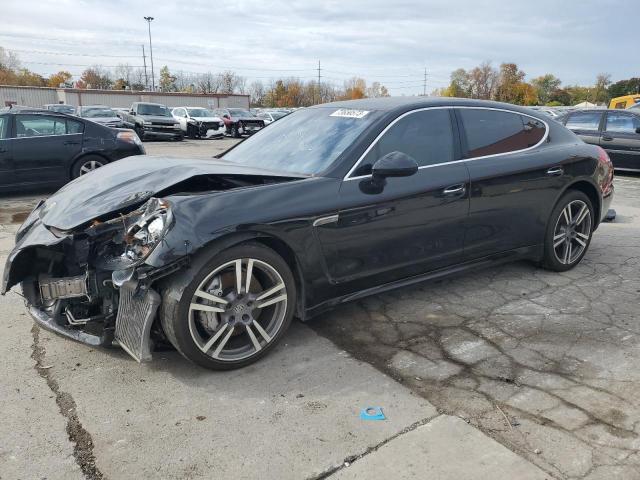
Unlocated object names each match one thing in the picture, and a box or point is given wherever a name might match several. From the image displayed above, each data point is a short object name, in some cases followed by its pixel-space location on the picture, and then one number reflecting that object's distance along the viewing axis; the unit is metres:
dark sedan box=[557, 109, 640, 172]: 11.80
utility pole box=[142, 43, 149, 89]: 96.14
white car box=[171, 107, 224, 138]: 25.80
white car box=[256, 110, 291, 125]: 31.73
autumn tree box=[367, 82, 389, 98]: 91.31
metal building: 52.00
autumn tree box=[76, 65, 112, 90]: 88.27
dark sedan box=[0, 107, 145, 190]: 8.24
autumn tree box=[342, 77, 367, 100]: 90.29
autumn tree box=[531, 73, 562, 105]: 84.12
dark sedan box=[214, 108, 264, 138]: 28.86
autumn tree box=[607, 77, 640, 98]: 73.81
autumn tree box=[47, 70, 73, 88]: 89.94
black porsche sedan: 2.88
